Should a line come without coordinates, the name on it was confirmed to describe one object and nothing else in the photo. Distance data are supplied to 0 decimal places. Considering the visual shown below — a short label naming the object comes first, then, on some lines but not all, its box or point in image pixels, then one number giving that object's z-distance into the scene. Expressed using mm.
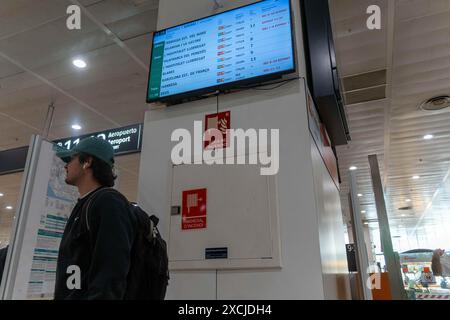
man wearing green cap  1164
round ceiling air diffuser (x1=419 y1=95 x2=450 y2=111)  5727
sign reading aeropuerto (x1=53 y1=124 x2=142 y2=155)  2562
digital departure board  2158
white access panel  1839
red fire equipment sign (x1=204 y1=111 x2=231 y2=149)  2137
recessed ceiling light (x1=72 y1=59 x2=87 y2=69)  4699
